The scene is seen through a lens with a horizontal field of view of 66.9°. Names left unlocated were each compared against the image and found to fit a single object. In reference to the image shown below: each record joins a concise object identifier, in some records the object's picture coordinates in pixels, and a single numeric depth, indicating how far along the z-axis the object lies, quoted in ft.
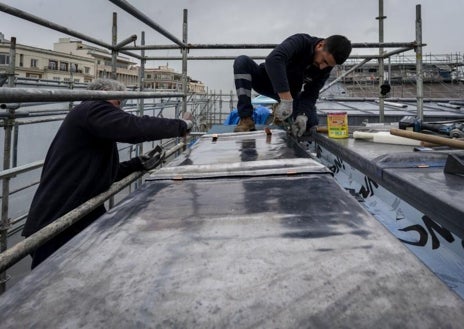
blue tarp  17.92
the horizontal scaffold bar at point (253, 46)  12.23
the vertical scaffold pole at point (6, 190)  8.50
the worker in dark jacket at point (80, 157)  5.98
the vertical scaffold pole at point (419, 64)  12.31
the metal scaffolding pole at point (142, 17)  7.14
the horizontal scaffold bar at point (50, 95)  2.64
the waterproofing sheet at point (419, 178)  3.62
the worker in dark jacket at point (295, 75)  9.46
